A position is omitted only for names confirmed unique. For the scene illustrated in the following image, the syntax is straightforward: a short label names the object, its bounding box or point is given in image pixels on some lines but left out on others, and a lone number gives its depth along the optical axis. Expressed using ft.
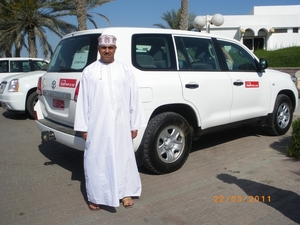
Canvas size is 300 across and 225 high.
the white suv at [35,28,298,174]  12.92
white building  91.50
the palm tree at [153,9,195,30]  91.59
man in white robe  10.38
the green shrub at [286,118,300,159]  16.04
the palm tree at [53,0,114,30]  58.18
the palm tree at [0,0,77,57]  57.06
